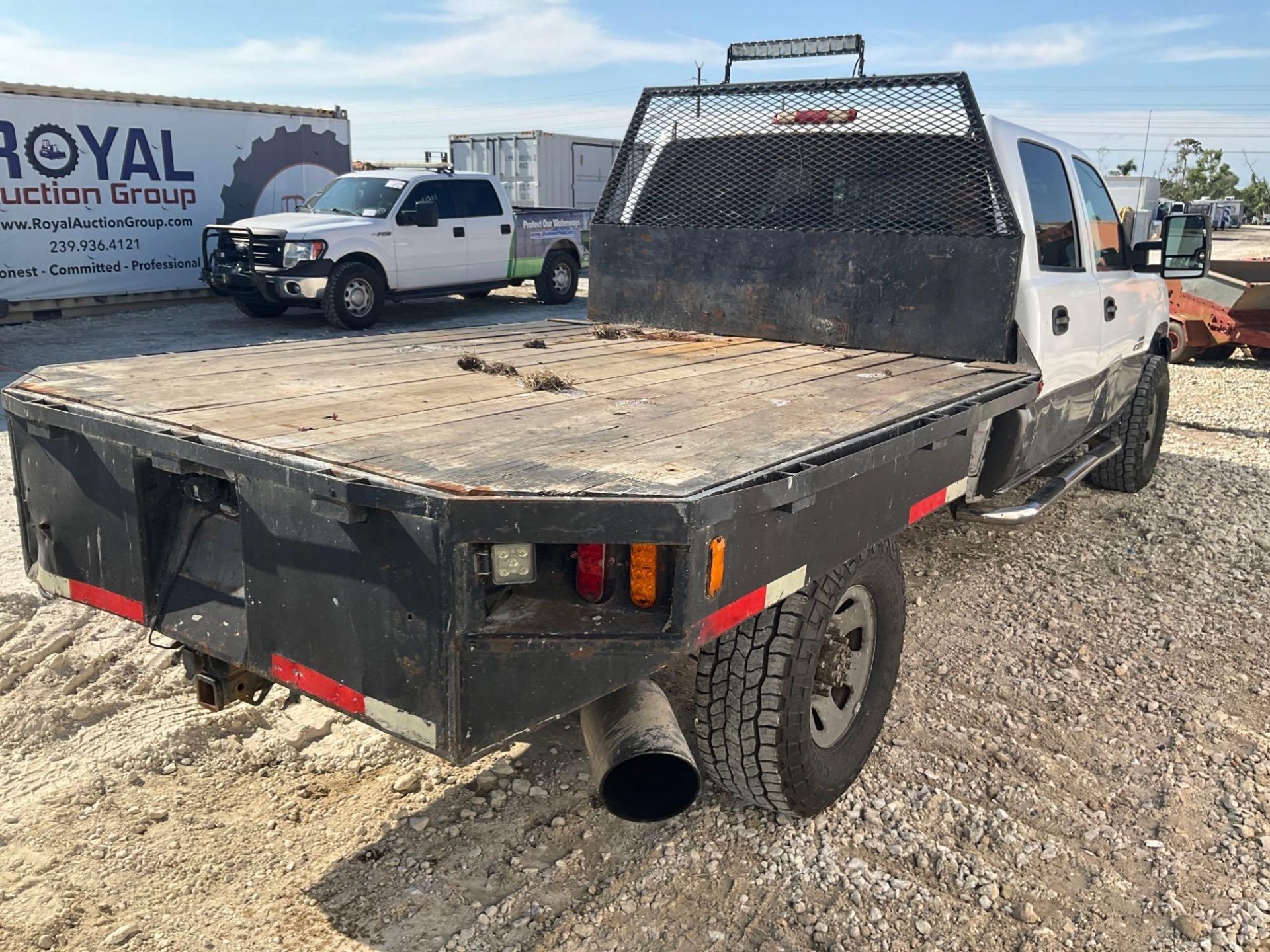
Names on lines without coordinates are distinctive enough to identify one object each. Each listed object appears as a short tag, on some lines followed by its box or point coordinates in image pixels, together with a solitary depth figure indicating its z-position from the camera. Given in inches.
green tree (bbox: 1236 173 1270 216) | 2950.3
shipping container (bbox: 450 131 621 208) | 836.0
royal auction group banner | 528.4
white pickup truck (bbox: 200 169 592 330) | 486.6
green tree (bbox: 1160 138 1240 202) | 3085.6
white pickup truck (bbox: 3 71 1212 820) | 85.7
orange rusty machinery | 464.8
